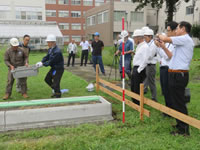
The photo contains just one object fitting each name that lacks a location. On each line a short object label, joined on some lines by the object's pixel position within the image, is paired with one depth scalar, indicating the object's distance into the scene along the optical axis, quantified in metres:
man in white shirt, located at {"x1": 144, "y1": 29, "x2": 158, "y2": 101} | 5.44
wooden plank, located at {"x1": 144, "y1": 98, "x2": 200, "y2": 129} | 3.45
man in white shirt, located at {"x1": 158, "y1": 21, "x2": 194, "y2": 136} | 3.66
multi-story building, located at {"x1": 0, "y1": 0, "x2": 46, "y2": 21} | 48.12
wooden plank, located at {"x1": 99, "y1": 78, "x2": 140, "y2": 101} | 4.72
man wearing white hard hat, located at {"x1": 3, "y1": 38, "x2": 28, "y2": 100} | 6.43
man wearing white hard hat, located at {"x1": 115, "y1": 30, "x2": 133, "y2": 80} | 8.01
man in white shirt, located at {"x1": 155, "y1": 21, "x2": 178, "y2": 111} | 4.33
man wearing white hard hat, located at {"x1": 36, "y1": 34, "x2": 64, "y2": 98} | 6.05
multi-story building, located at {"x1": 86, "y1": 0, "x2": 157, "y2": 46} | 43.62
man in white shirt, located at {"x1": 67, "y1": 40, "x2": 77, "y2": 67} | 14.89
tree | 25.97
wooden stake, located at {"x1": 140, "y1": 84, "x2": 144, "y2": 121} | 4.48
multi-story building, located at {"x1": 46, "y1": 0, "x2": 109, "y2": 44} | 60.53
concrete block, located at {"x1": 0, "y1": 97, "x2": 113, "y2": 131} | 4.37
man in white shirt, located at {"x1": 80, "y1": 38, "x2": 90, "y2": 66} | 14.92
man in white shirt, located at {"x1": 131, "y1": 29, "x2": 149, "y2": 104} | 5.27
